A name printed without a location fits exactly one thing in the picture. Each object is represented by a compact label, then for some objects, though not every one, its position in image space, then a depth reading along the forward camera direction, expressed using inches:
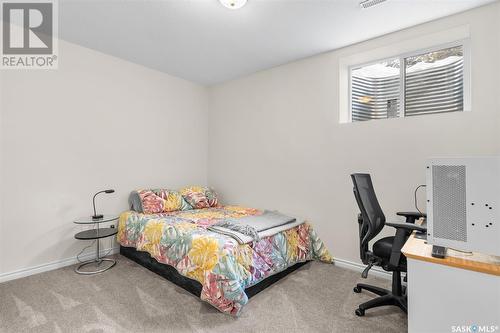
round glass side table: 105.9
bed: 77.9
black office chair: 69.9
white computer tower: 44.9
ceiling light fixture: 82.6
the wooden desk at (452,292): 44.6
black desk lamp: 111.1
